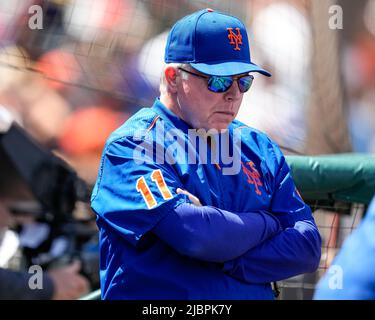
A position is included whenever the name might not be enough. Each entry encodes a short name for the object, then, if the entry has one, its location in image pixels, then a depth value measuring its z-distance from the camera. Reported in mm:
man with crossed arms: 6992
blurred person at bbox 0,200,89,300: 9992
